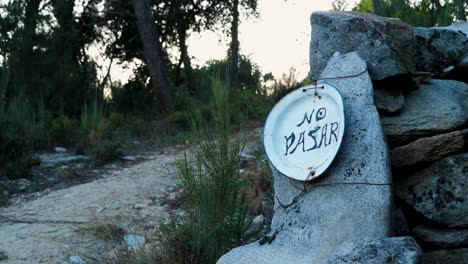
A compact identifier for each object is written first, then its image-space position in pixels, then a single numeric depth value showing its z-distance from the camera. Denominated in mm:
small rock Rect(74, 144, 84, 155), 8750
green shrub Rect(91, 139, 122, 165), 7863
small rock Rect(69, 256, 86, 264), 4515
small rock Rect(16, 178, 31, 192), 6902
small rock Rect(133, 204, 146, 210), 5695
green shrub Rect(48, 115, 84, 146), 9475
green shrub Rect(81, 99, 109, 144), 9672
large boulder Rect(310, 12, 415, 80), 3893
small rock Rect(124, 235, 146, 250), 4641
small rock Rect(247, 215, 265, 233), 4941
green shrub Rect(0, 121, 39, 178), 7281
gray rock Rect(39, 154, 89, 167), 8080
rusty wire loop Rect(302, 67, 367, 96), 3781
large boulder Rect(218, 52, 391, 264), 3330
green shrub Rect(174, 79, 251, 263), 4039
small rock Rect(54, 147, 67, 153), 9117
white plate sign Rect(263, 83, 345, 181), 3572
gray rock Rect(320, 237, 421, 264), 2867
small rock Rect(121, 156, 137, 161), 8078
